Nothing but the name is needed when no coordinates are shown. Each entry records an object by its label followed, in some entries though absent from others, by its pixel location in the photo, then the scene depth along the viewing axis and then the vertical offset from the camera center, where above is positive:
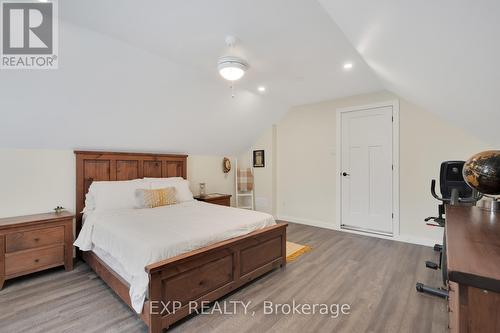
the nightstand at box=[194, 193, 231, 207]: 4.12 -0.57
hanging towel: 5.22 -0.33
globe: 1.16 -0.03
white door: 3.73 -0.07
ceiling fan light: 2.38 +1.01
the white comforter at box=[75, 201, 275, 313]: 1.69 -0.57
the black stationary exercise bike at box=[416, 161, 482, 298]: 2.45 -0.20
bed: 1.66 -0.74
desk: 0.59 -0.30
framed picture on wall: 5.17 +0.16
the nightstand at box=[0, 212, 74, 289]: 2.27 -0.79
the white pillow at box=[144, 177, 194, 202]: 3.46 -0.28
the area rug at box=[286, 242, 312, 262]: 3.02 -1.15
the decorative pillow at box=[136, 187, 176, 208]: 3.05 -0.41
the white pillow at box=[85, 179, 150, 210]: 2.88 -0.35
